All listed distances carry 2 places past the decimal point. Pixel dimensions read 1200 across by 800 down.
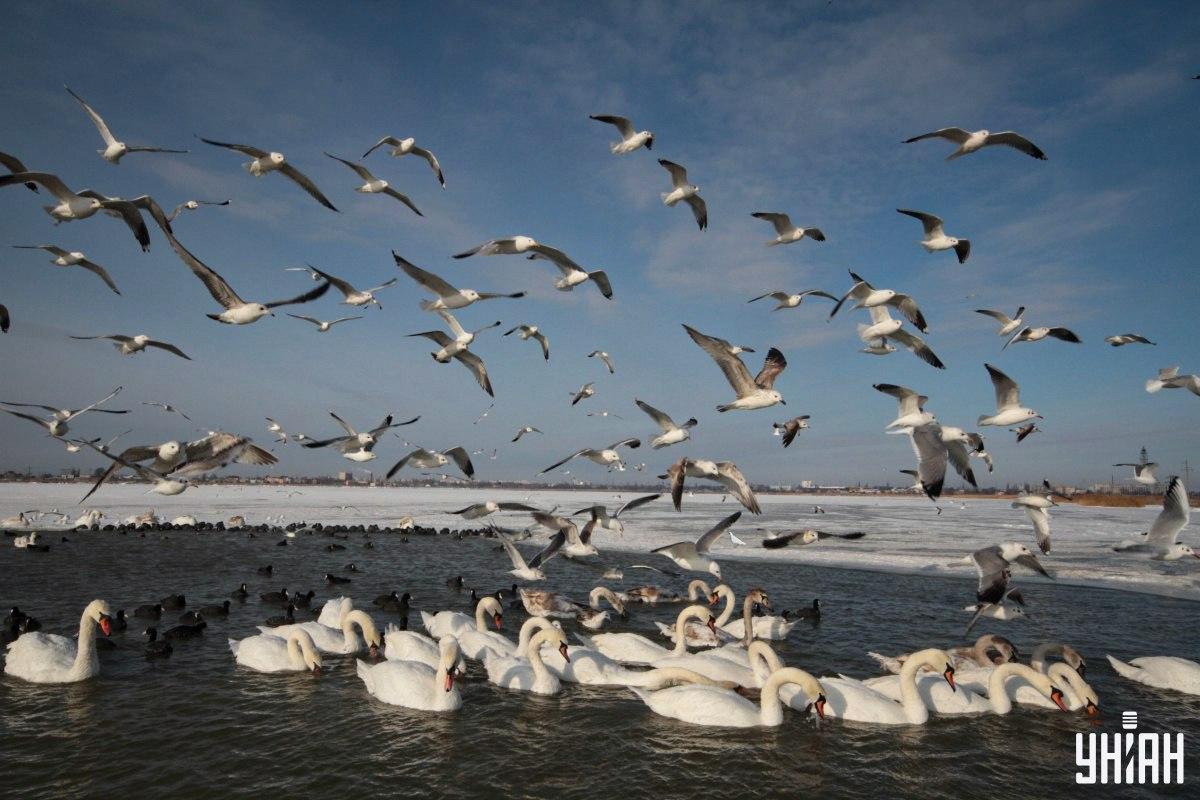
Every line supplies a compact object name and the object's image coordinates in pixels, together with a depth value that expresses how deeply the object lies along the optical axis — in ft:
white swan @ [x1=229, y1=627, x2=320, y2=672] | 36.99
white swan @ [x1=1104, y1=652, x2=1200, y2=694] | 35.22
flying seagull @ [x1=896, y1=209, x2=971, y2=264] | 43.34
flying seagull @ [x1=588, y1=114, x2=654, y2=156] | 45.41
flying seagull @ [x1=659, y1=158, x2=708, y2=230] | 46.32
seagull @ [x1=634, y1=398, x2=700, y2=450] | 40.09
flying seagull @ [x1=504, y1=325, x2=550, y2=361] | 52.22
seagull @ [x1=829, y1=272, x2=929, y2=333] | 40.88
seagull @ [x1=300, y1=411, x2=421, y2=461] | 40.52
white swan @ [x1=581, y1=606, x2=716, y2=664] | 40.19
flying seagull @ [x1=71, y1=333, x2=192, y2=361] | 38.27
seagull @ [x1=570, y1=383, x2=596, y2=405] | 55.21
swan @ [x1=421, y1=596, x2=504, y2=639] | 44.12
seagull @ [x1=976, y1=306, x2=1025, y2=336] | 44.70
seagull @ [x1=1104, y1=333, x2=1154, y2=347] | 42.39
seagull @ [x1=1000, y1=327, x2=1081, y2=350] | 40.83
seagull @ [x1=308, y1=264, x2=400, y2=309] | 47.02
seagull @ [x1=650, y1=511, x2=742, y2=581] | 42.09
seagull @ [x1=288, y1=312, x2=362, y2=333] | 46.58
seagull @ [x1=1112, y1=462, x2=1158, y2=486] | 51.55
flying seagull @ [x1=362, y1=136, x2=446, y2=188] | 46.44
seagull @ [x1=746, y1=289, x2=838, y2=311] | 48.72
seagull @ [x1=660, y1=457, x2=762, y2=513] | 34.65
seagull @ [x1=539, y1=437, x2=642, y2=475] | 44.45
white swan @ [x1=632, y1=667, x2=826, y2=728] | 29.53
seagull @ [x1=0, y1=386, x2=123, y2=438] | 39.62
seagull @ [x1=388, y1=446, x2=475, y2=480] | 39.52
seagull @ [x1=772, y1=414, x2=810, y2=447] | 37.73
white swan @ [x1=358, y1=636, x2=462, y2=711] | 31.26
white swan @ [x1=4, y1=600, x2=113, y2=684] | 33.81
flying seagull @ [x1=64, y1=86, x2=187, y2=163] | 37.14
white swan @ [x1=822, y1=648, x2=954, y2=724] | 30.60
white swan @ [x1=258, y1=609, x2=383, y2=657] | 39.73
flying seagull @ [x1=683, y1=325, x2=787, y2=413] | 36.09
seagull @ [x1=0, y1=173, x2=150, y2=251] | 32.51
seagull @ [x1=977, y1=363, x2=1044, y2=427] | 38.11
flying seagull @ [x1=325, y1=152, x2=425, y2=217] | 44.42
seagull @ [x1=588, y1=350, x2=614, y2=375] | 56.88
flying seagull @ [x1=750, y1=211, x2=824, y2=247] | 47.91
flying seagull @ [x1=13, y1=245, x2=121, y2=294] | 37.27
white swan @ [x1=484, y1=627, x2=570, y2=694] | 34.58
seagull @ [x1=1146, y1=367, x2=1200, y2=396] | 40.68
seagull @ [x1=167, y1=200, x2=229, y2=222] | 40.75
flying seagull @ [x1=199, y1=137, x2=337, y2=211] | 37.93
